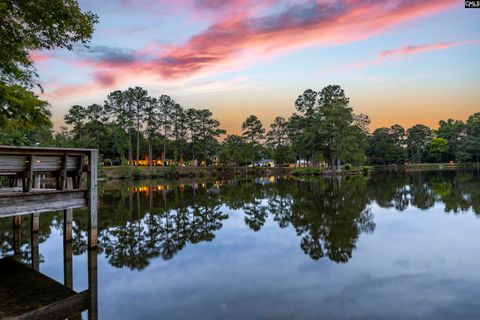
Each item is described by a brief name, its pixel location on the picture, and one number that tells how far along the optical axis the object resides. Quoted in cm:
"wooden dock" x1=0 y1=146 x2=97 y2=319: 521
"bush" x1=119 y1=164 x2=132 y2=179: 5126
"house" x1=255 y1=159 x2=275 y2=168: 9880
